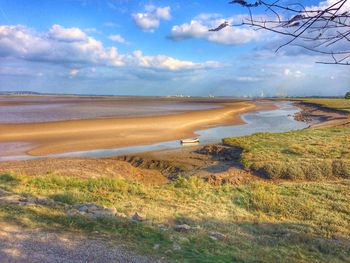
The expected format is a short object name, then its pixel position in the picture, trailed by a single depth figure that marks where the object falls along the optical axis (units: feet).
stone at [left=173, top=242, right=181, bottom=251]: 23.18
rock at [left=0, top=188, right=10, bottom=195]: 36.59
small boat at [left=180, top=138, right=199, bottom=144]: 95.71
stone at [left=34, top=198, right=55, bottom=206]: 31.81
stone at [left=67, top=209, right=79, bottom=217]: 28.18
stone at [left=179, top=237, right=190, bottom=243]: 24.88
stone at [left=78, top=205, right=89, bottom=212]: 30.81
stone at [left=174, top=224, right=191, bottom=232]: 27.81
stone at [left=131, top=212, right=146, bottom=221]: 29.84
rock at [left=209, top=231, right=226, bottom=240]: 26.72
